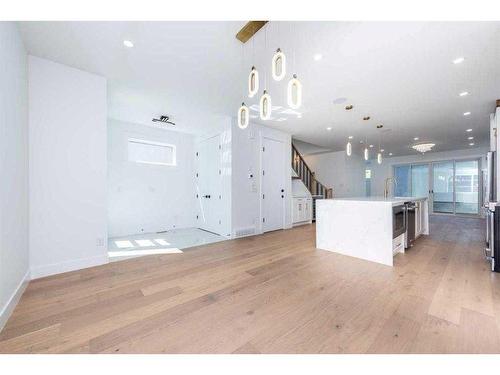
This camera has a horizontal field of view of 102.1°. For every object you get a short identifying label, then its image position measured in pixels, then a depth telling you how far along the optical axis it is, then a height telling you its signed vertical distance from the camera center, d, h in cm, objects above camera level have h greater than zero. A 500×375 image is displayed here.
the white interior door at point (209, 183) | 531 +7
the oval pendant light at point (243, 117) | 249 +88
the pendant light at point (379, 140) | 555 +166
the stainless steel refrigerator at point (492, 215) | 277 -42
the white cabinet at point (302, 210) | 644 -79
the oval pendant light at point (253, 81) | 203 +107
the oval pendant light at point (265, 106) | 223 +90
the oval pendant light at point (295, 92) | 195 +93
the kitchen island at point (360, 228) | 307 -71
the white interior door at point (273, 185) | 554 +4
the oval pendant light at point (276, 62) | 181 +114
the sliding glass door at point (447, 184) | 862 +10
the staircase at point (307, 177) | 724 +34
